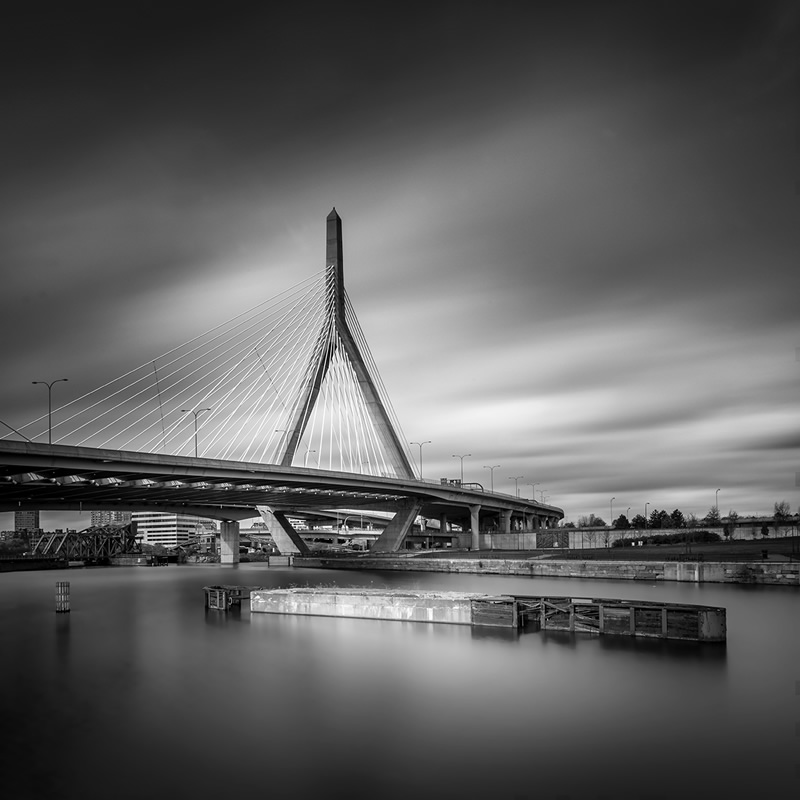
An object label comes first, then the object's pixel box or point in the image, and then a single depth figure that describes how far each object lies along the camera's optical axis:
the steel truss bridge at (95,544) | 161.49
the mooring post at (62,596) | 45.69
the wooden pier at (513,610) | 29.05
